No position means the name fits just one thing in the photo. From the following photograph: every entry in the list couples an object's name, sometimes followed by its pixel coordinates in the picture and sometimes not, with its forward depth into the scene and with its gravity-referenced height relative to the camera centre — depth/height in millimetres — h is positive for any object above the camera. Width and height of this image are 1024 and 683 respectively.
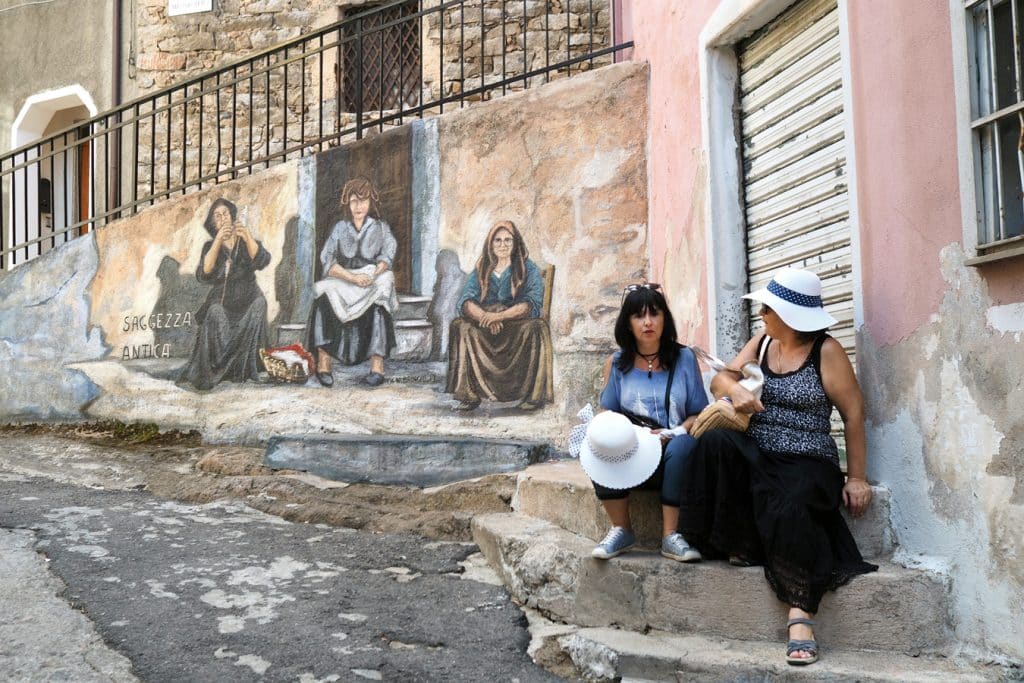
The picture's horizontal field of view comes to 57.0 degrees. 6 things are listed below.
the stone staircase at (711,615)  3088 -817
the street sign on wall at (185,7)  11055 +4598
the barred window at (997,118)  2961 +833
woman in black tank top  3213 -282
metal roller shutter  4156 +1108
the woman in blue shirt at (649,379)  3652 +34
